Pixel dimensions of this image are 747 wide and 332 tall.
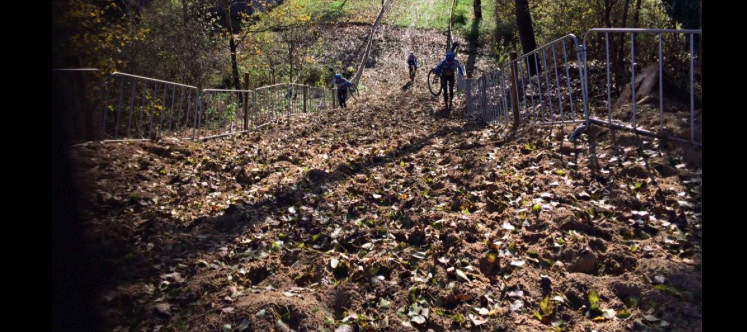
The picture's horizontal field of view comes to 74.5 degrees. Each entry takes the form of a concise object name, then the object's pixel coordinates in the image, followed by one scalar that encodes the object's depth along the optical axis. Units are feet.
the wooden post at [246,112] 41.34
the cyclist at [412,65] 84.04
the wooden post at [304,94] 64.80
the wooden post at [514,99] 27.83
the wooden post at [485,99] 35.75
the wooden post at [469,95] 41.81
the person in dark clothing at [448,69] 42.37
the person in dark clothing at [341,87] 60.59
